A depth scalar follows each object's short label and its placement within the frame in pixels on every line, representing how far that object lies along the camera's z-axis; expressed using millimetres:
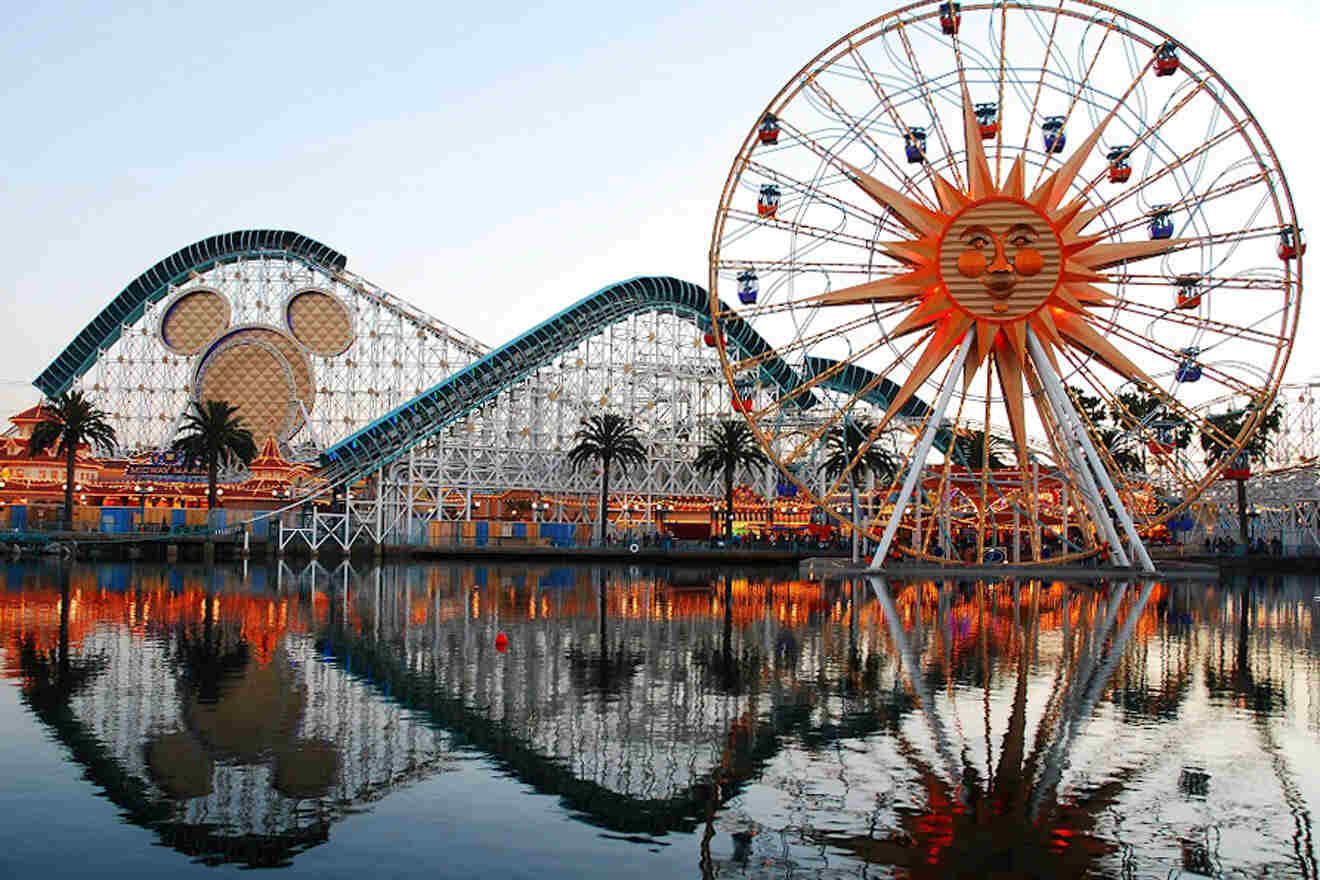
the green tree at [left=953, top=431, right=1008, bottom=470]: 76612
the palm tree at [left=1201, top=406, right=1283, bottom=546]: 78562
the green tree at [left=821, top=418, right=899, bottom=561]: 78625
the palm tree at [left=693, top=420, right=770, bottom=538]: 76188
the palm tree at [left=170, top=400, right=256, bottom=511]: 74000
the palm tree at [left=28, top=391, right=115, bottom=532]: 72562
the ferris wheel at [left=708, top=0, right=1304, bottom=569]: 41406
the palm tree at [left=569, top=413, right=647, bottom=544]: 74875
